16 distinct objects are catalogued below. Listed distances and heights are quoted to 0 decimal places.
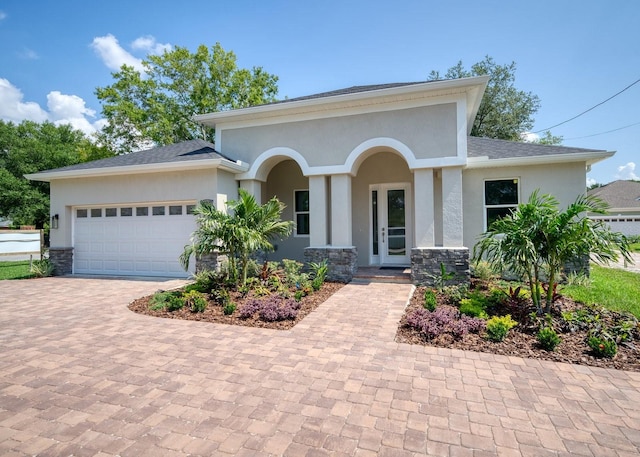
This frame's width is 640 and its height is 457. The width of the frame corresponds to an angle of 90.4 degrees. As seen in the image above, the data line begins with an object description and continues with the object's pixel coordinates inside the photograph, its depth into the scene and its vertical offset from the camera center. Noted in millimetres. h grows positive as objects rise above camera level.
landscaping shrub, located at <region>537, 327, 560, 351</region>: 4250 -1425
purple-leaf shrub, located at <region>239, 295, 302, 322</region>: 5699 -1372
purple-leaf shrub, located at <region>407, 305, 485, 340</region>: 4797 -1407
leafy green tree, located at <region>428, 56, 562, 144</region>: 21531 +8586
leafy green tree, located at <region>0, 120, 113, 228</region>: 27375 +7261
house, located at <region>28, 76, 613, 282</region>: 8516 +1668
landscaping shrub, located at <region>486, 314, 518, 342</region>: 4561 -1373
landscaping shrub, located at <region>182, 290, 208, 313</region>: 6203 -1321
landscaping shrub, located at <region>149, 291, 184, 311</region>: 6352 -1363
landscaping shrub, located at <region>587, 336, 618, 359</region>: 4008 -1457
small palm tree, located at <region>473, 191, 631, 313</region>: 4938 -109
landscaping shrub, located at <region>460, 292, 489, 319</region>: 5469 -1314
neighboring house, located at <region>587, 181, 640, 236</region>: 22719 +1960
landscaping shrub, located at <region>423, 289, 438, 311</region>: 5911 -1284
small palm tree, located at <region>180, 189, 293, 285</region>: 7258 +171
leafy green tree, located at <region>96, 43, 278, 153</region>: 22516 +10577
